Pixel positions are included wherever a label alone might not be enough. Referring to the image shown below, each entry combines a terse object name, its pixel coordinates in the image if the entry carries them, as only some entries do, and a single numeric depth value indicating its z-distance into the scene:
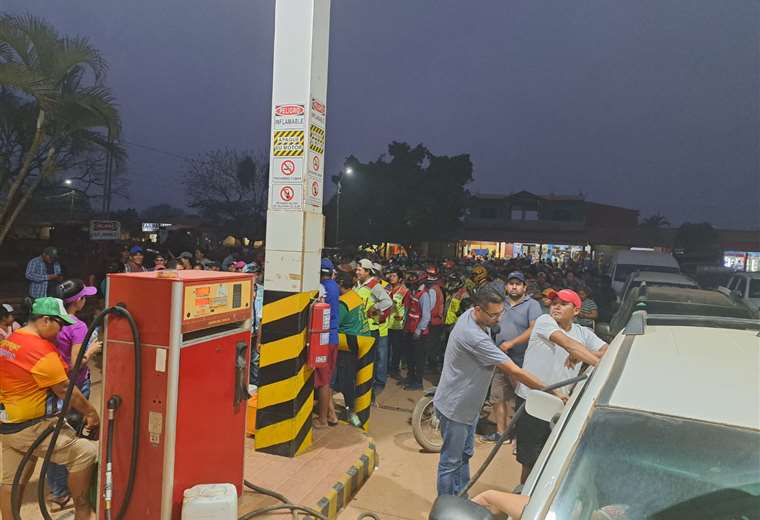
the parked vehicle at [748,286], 12.64
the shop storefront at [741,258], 37.12
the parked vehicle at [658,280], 11.27
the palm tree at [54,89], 8.28
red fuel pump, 3.10
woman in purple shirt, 4.23
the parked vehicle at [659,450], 1.79
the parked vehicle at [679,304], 6.93
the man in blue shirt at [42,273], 8.45
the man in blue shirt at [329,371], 5.87
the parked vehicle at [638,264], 16.08
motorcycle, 5.95
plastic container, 3.09
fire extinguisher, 4.93
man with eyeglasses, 4.09
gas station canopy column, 4.77
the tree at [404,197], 30.61
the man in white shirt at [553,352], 4.32
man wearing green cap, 3.23
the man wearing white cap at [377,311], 7.55
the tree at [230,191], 32.72
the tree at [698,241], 34.12
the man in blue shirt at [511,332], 6.21
